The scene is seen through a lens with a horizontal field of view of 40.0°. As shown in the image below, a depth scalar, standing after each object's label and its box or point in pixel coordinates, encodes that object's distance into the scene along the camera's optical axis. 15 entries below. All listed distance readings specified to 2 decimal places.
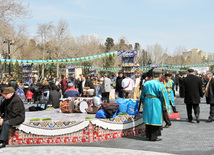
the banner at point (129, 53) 18.00
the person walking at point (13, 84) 16.77
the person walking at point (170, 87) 10.33
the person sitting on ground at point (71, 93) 11.38
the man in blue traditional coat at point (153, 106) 7.25
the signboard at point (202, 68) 63.86
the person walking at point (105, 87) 14.46
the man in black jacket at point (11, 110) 7.05
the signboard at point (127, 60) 18.36
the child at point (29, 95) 18.78
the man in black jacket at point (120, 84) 15.53
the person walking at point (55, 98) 12.20
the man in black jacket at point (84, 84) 14.23
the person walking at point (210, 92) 10.12
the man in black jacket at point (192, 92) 9.80
